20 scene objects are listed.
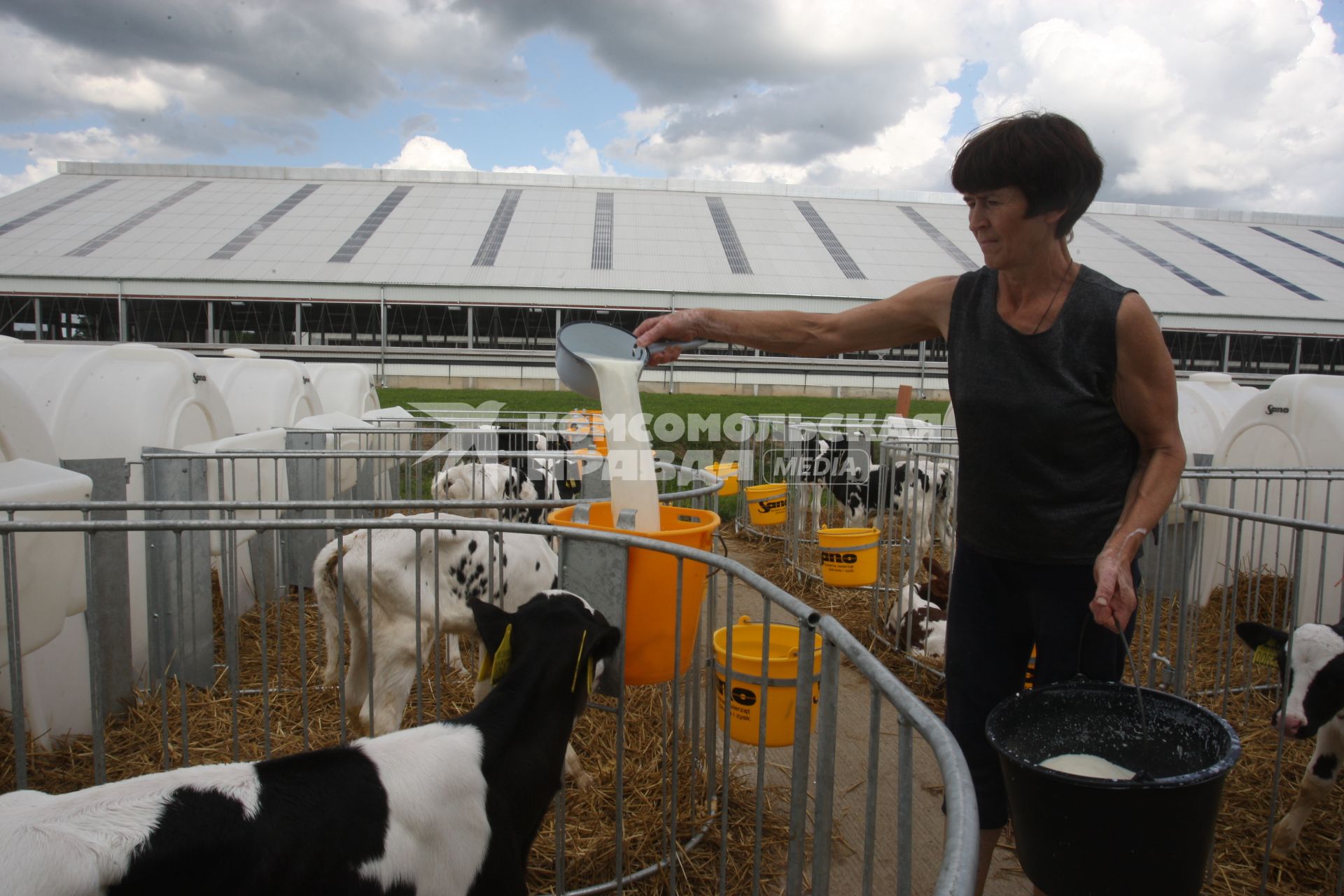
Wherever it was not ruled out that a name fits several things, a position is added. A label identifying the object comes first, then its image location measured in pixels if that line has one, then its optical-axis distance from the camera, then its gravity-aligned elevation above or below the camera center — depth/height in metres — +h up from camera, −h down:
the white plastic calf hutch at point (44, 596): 2.73 -0.87
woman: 1.96 -0.15
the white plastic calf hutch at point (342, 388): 14.02 -0.62
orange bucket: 2.44 -0.75
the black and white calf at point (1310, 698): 3.09 -1.22
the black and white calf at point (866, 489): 8.80 -1.39
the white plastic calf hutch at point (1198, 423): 6.42 -0.51
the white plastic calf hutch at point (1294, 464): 5.66 -0.67
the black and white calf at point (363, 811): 1.57 -1.01
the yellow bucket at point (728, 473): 9.38 -1.34
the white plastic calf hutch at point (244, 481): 4.96 -0.85
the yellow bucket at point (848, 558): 7.17 -1.71
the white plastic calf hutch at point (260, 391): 9.27 -0.47
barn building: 32.31 +3.52
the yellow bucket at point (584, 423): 9.17 -0.78
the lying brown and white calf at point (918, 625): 5.63 -1.82
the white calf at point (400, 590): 4.01 -1.20
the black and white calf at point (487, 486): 5.97 -0.97
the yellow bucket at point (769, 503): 9.30 -1.59
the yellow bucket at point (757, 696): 3.33 -1.40
